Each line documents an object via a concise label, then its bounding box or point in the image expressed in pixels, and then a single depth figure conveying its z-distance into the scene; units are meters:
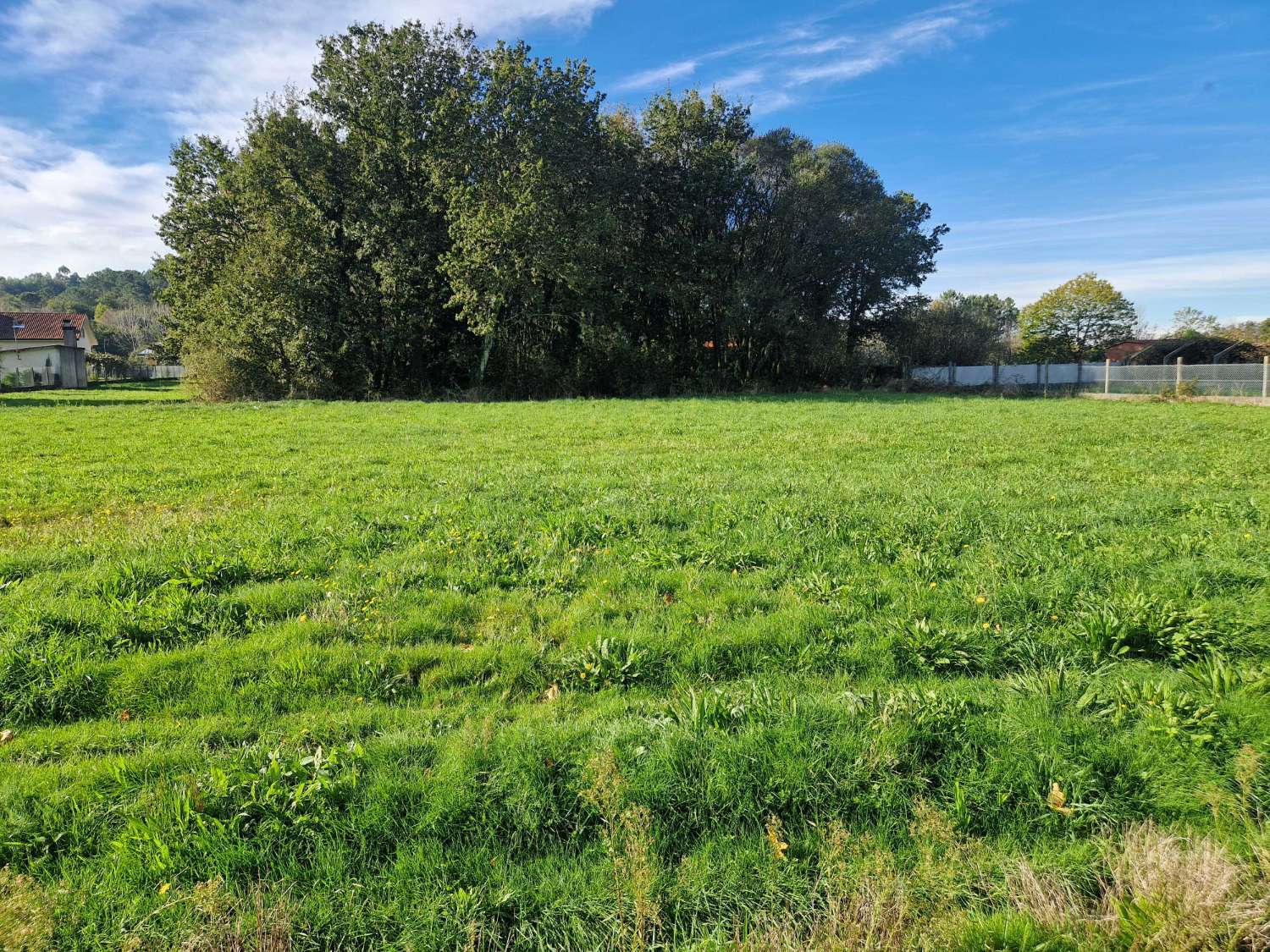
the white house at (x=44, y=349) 46.72
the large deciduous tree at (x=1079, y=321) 54.41
